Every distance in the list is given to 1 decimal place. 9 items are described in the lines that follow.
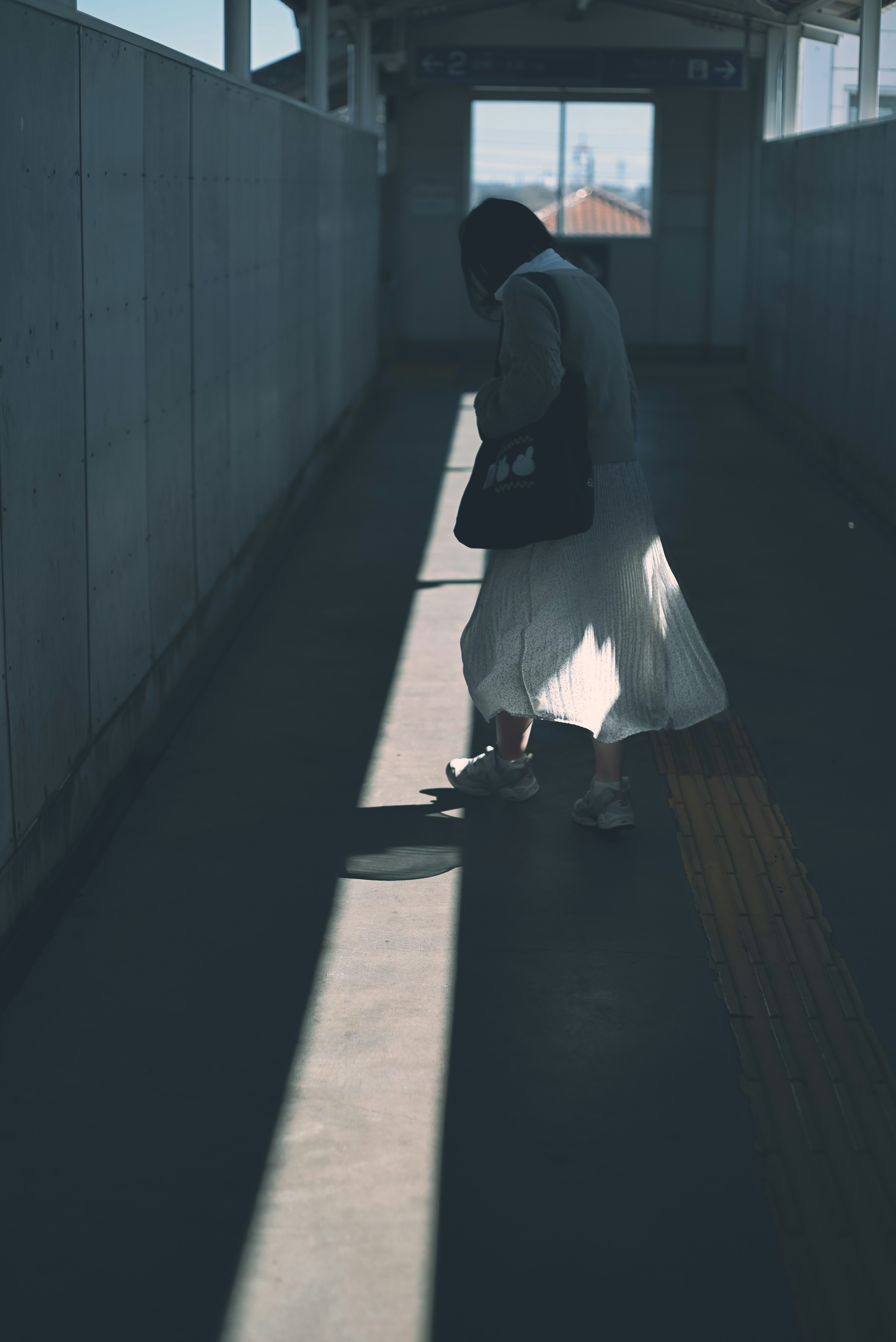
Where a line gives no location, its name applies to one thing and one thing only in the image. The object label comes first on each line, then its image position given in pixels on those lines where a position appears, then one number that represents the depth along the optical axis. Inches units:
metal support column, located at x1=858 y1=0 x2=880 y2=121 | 376.5
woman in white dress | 140.2
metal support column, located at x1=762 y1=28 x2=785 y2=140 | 554.3
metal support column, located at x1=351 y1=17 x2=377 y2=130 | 512.7
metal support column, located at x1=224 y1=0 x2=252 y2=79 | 242.1
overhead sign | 595.5
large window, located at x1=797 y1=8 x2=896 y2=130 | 462.6
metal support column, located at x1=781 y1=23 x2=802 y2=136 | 521.0
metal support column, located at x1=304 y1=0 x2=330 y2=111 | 350.0
